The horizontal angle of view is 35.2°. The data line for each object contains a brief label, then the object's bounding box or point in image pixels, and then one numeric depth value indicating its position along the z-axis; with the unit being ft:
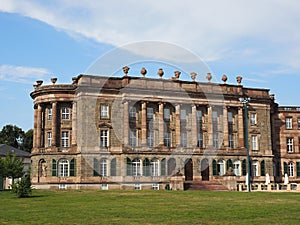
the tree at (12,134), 338.77
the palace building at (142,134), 170.19
